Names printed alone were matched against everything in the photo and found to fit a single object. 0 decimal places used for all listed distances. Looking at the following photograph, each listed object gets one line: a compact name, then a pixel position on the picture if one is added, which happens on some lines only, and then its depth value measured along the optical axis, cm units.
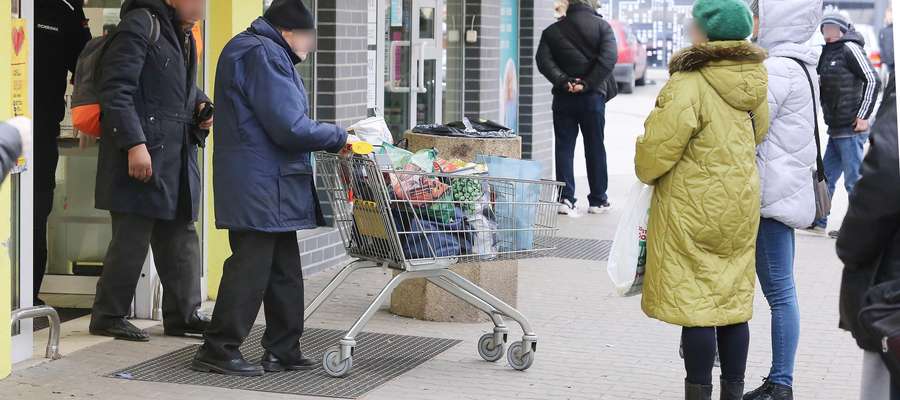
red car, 6156
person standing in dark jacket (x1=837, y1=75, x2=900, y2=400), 691
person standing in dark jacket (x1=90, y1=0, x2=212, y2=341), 1178
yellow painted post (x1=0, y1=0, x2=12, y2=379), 1062
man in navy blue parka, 1080
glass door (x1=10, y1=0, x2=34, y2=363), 1111
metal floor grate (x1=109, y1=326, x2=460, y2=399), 1116
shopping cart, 1107
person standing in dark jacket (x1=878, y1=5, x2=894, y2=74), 3373
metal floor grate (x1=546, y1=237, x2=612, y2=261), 1937
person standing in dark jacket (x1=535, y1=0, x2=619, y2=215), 2273
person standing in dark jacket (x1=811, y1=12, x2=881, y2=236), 2119
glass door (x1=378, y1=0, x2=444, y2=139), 1994
